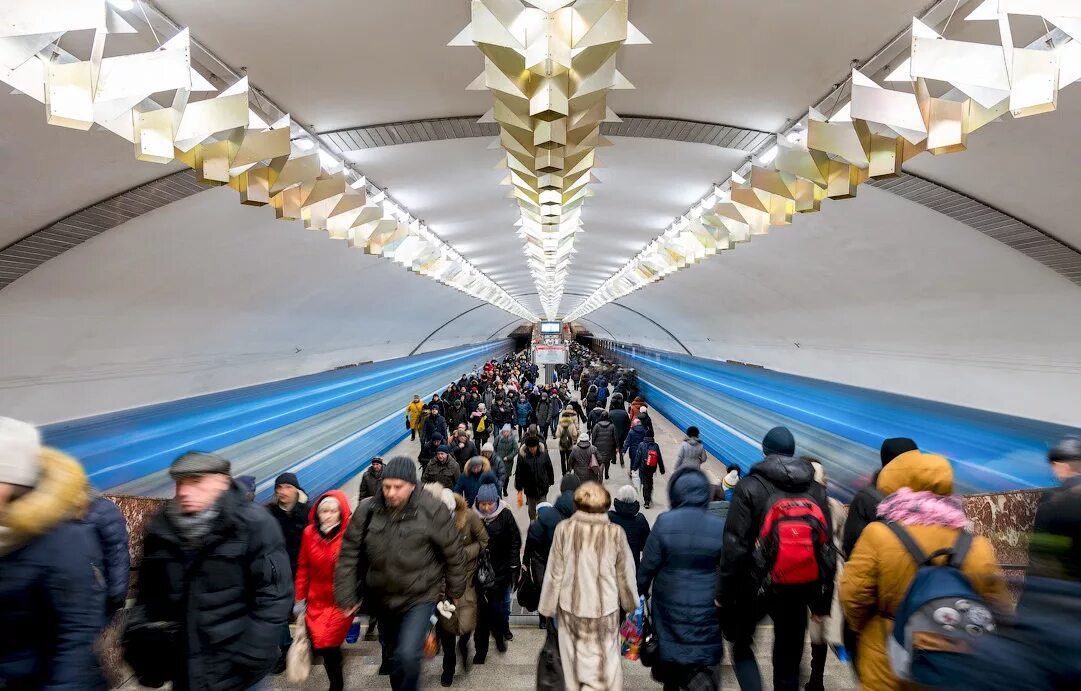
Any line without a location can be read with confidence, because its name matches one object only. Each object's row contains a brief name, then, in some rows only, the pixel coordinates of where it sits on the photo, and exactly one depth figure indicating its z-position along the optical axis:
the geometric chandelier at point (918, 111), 2.58
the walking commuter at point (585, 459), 7.61
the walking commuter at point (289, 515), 4.27
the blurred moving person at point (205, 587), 2.38
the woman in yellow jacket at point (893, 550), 2.26
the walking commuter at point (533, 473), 7.34
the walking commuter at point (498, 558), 4.41
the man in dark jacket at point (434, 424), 10.43
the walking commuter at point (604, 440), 8.95
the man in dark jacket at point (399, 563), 3.17
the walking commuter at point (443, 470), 6.62
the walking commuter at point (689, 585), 3.19
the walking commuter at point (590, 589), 3.21
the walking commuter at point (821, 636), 3.40
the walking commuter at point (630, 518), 4.18
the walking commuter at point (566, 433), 10.84
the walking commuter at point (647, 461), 9.52
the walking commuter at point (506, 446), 9.05
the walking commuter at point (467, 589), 3.77
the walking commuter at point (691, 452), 6.82
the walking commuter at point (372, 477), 6.70
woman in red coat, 3.48
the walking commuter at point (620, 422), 10.71
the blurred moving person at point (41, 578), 1.98
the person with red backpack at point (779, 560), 3.00
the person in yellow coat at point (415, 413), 14.88
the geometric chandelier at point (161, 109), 2.43
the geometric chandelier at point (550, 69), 2.77
